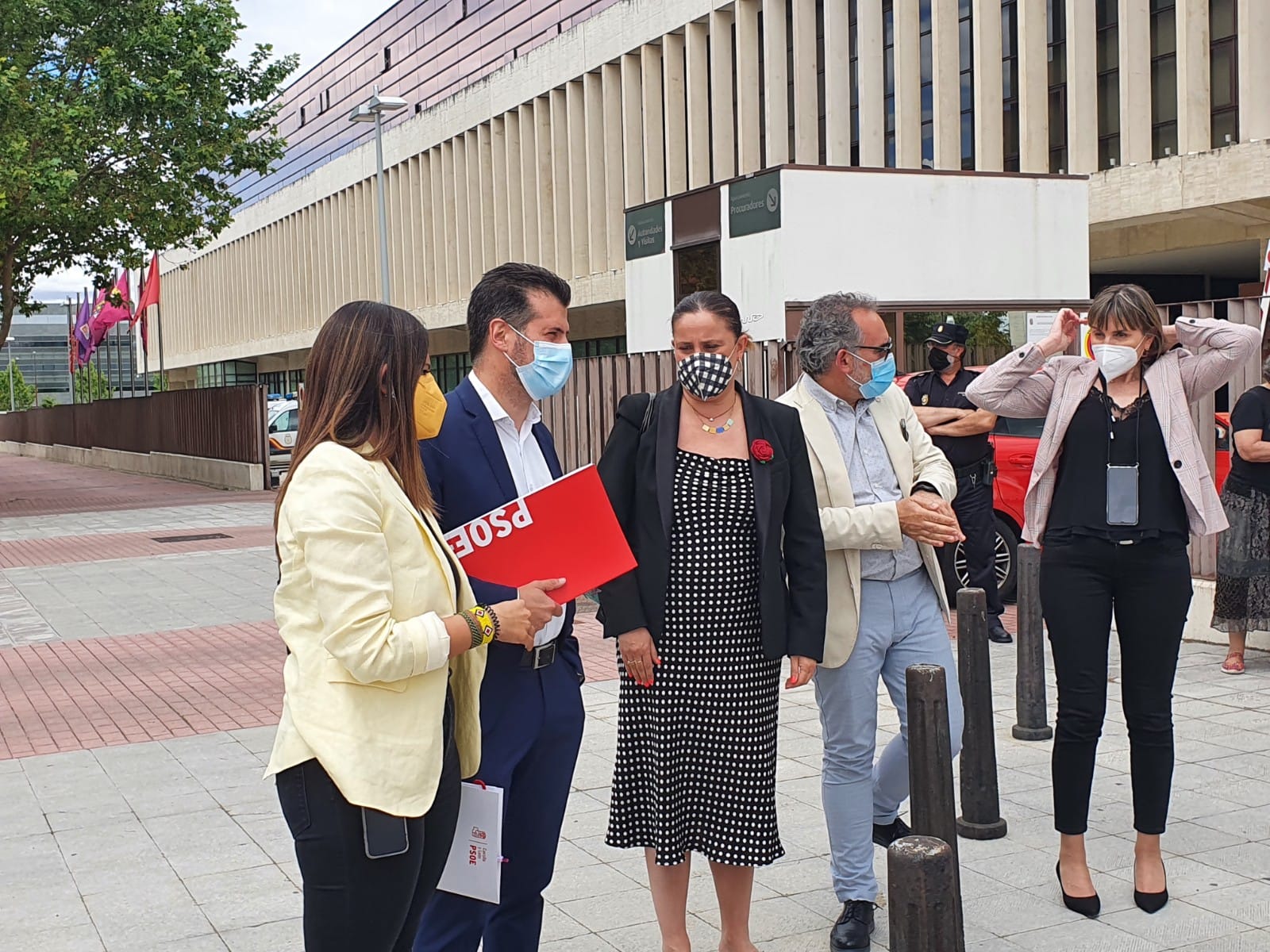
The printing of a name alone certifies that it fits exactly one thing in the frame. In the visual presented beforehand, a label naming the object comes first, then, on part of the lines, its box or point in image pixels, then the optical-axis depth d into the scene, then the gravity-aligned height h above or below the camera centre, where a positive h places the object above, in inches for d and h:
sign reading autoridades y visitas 559.5 +67.3
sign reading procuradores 496.1 +68.8
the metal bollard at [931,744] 146.6 -36.1
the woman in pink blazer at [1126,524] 179.3 -16.9
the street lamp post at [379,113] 1192.2 +253.7
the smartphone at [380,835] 106.5 -31.9
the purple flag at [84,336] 2016.5 +112.6
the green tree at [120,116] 989.8 +214.2
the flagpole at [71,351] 2349.9 +107.6
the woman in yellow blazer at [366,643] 106.1 -17.9
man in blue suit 133.3 -21.8
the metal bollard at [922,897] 101.7 -35.9
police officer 371.2 -13.0
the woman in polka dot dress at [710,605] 161.3 -23.2
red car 428.1 -28.1
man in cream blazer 171.5 -19.5
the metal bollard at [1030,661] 269.9 -51.0
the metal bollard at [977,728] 209.9 -50.5
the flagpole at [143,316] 1706.4 +120.8
